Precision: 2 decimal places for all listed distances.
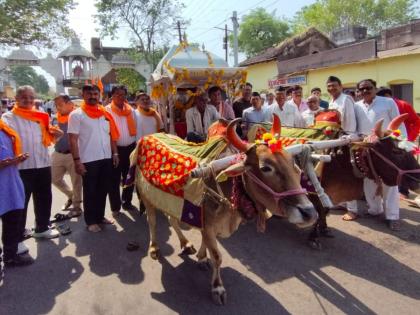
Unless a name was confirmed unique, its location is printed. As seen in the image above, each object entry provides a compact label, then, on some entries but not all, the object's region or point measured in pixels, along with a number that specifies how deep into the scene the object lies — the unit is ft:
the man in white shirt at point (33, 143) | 13.62
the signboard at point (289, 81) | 62.23
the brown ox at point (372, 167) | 12.35
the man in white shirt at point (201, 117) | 19.06
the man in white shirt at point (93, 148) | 15.40
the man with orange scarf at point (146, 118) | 19.13
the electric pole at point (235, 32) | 67.29
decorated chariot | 20.53
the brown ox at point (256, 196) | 8.54
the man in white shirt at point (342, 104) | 15.80
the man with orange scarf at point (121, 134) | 17.93
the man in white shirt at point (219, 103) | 19.86
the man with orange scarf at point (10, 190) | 11.96
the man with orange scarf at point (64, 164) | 19.02
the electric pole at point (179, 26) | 83.67
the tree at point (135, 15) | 76.59
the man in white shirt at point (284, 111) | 20.73
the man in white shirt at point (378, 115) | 15.88
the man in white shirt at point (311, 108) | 19.59
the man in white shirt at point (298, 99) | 23.46
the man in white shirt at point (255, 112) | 20.56
